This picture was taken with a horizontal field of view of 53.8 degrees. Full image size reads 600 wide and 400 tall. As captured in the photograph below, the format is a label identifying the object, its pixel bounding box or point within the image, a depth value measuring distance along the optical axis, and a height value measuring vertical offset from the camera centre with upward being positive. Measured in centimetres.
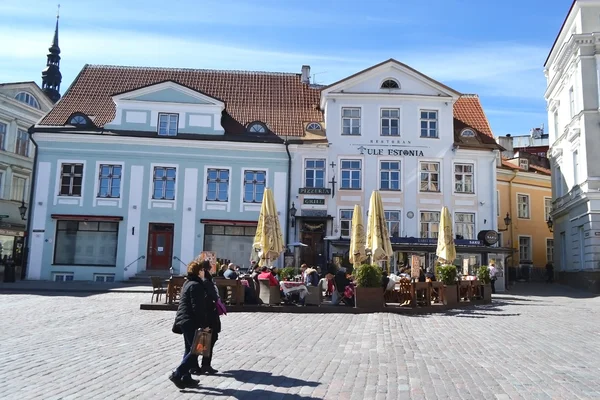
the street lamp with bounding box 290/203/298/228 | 2977 +303
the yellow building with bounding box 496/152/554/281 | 3950 +447
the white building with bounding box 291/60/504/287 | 3070 +608
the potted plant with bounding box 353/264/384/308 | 1608 -31
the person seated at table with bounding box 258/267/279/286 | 1661 -9
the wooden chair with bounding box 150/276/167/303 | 1724 -43
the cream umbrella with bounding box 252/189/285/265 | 1984 +134
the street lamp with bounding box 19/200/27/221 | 2880 +279
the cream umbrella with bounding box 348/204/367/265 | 2044 +121
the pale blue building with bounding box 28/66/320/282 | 2962 +444
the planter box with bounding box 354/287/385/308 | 1606 -57
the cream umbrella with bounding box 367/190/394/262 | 1847 +138
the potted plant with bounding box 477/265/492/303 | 2009 -4
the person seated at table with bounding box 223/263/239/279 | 1730 -3
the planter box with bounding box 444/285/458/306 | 1792 -49
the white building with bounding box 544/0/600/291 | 2752 +700
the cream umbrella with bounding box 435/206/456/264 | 2189 +132
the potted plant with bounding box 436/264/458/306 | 1812 -3
